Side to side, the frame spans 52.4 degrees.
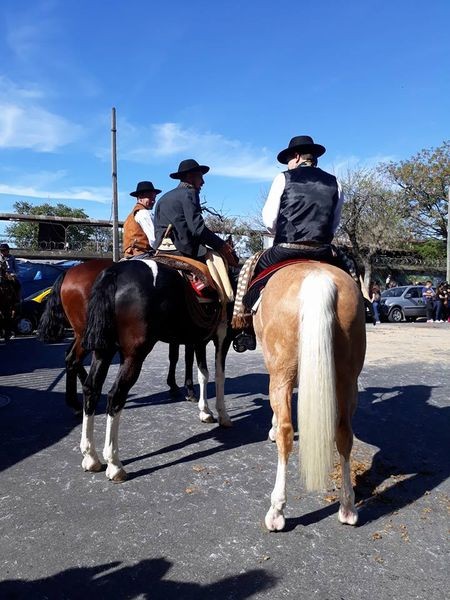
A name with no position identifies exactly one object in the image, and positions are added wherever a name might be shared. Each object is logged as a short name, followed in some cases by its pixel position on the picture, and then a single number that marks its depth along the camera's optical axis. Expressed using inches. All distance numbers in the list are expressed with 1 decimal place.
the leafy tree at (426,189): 1318.3
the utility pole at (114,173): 672.4
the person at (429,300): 858.8
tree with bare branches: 1344.7
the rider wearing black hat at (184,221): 190.1
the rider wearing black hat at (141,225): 216.2
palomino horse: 109.8
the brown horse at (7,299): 438.6
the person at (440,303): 842.2
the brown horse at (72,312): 189.6
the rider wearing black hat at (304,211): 137.2
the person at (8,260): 456.2
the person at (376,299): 828.6
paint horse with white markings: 147.9
